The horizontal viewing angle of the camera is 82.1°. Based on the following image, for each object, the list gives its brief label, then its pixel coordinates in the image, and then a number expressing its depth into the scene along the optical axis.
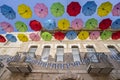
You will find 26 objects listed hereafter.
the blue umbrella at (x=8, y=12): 3.79
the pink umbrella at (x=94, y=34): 4.83
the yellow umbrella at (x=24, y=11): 3.75
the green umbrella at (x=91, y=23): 4.18
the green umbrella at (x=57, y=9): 3.76
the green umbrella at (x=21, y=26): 4.24
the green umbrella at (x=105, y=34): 4.70
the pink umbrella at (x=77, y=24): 4.16
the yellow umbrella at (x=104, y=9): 3.71
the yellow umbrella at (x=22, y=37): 4.77
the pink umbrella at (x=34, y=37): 4.95
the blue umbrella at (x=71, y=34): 4.76
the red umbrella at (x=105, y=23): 4.11
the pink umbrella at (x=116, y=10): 3.81
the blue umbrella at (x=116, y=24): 4.15
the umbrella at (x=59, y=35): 4.84
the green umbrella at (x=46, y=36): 4.86
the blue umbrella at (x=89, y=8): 3.74
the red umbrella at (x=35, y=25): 4.20
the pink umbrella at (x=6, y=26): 4.28
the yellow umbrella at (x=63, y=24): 4.14
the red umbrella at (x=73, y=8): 3.68
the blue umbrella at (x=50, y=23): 4.24
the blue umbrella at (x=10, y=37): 4.79
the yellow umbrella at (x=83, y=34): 4.68
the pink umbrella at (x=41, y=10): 3.74
